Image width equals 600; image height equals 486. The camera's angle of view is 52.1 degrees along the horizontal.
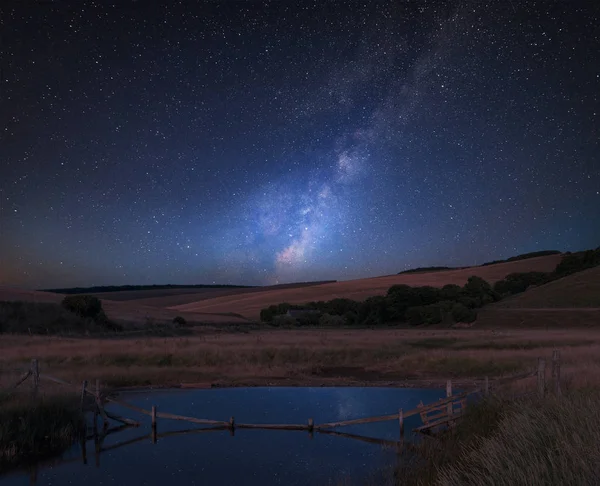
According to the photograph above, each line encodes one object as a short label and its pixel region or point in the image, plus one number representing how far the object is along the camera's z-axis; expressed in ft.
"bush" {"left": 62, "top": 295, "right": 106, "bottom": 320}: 189.26
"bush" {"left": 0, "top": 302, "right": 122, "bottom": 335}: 158.20
